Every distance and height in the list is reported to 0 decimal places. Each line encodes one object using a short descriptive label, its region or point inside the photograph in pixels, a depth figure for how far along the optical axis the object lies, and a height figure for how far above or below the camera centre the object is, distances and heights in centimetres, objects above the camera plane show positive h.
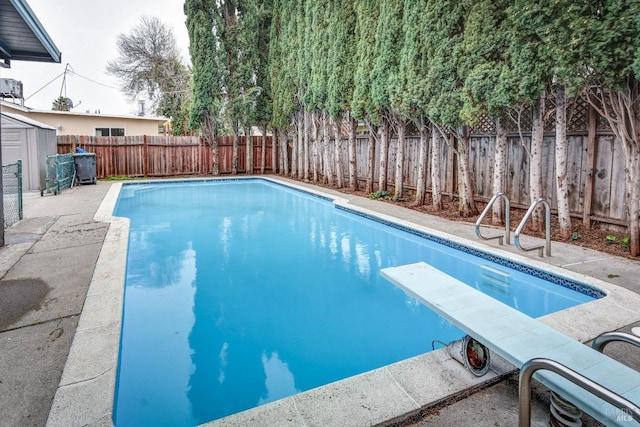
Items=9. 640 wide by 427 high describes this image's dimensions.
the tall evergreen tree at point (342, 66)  1106 +276
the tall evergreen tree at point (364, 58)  983 +267
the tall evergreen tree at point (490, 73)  609 +144
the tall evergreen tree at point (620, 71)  436 +108
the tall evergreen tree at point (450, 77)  709 +160
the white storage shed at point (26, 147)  1087 +49
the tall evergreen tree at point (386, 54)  877 +251
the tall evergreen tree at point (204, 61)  1582 +412
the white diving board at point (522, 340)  172 -95
